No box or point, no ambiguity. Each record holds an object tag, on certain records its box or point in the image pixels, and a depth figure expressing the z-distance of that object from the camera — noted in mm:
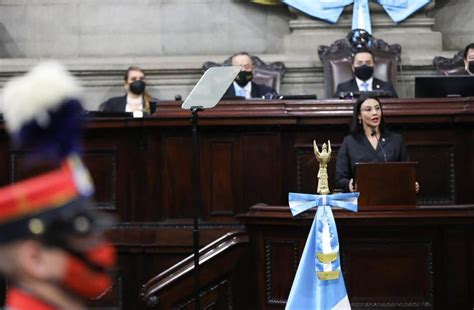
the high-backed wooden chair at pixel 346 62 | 18290
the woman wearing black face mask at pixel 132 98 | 17052
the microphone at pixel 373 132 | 13282
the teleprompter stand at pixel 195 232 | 11359
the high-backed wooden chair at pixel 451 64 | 18371
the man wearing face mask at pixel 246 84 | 16805
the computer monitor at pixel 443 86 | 14794
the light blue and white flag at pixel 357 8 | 19532
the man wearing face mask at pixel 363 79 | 16697
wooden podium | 11824
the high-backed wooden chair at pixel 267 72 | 18655
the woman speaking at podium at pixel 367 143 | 13046
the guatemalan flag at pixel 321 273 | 10974
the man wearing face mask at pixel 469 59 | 17209
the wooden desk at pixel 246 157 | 14092
